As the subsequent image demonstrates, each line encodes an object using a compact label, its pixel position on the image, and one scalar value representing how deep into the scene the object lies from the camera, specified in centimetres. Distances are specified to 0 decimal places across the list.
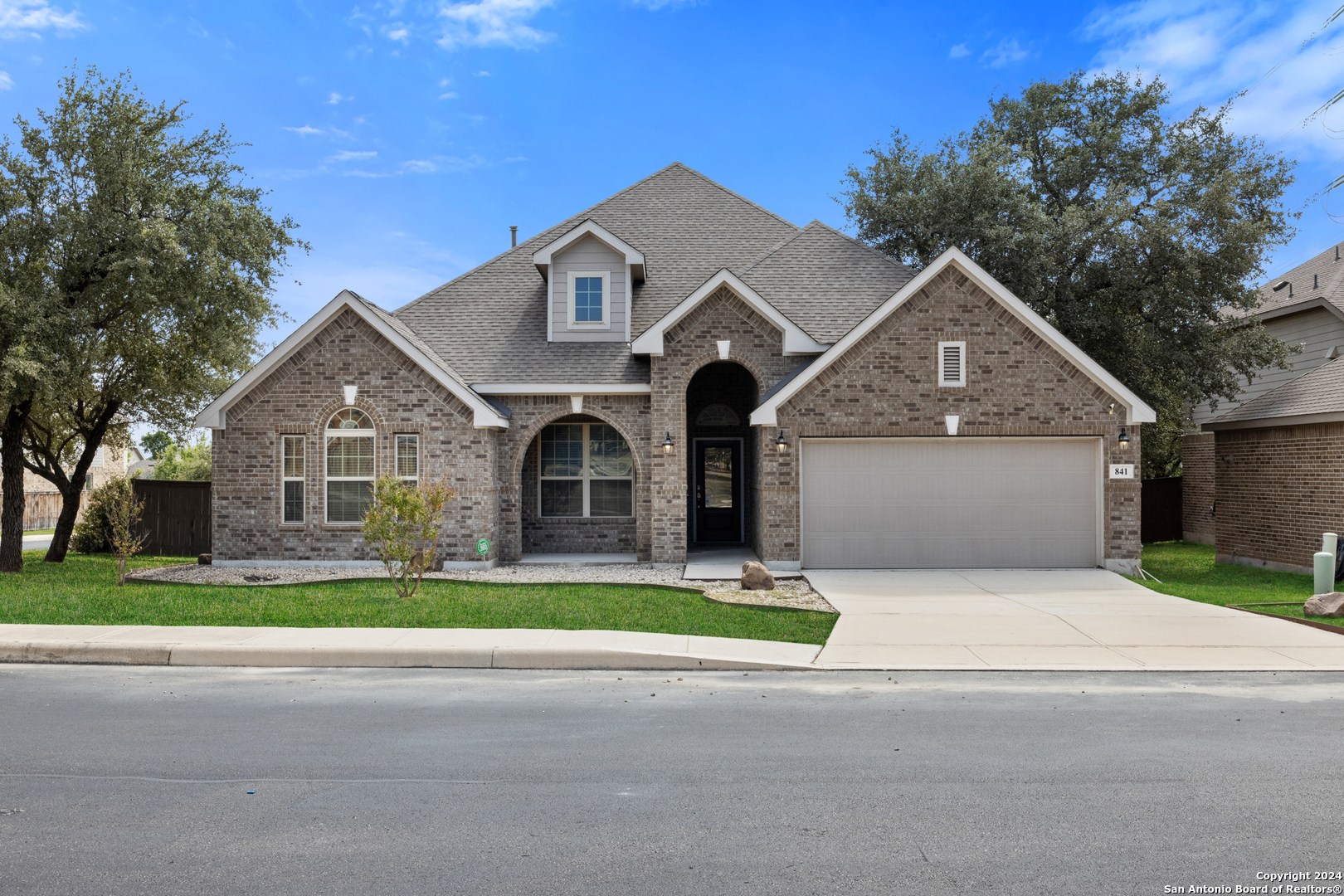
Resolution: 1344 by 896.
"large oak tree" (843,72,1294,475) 1936
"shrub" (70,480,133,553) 2089
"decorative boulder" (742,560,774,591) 1325
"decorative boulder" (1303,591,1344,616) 1108
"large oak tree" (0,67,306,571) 1508
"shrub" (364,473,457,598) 1197
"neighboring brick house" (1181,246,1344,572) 1620
